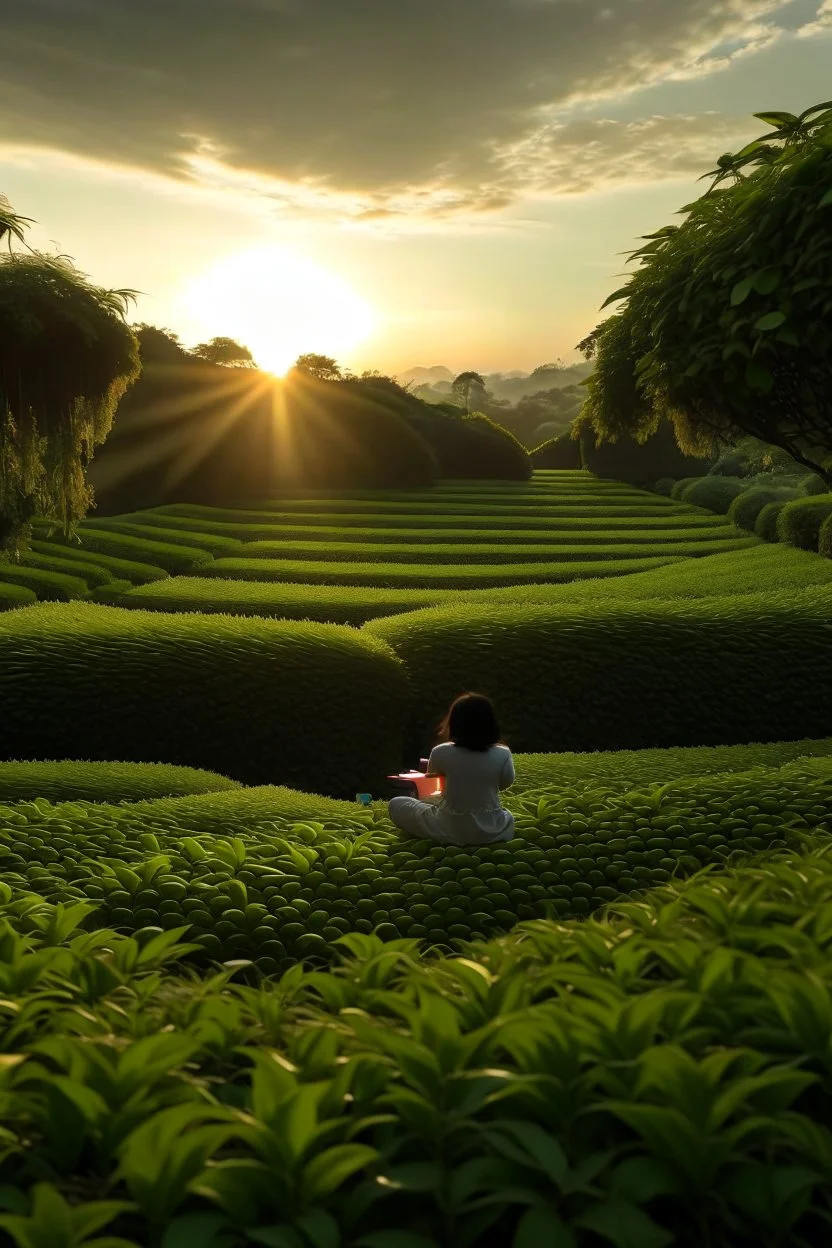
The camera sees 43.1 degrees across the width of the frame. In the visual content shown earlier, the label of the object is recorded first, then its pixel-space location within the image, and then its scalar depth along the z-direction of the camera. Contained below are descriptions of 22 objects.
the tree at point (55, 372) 9.62
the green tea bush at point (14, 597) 15.91
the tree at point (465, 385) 122.34
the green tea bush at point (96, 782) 8.27
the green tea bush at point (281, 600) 15.63
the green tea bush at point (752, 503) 28.78
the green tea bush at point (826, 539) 19.67
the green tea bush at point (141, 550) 21.06
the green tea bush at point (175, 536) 22.61
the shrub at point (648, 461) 43.03
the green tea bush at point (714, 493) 35.38
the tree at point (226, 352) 49.88
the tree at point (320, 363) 62.02
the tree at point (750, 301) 6.85
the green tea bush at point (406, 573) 19.03
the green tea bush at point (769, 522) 26.42
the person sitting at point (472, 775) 6.11
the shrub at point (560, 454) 52.59
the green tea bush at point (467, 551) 21.74
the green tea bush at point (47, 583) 17.67
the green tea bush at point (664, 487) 40.91
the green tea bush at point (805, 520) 22.53
